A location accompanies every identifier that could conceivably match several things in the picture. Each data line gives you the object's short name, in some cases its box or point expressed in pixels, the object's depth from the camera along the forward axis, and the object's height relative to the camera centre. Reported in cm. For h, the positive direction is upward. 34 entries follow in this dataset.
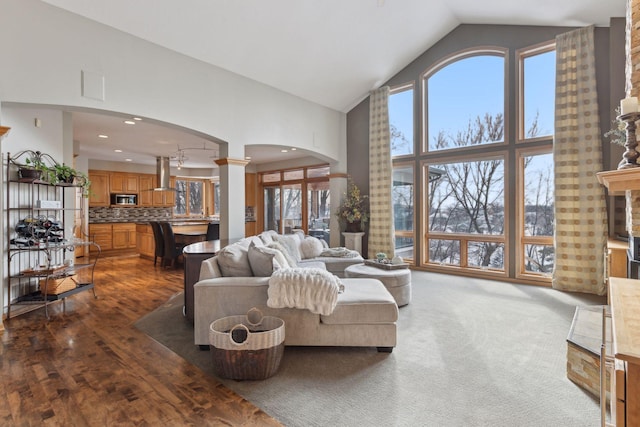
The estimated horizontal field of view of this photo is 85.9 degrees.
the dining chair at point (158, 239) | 679 -46
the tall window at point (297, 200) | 853 +38
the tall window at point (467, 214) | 558 -1
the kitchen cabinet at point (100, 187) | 884 +76
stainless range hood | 878 +110
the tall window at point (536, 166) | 507 +71
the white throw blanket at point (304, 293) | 263 -60
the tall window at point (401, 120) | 654 +183
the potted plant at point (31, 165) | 378 +60
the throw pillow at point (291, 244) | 468 -42
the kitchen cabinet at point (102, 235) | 856 -47
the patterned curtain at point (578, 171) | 452 +55
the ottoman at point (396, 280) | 390 -75
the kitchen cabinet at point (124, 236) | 888 -53
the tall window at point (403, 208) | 652 +11
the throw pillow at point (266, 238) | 432 -30
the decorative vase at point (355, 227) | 688 -26
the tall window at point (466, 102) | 555 +189
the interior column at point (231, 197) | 498 +27
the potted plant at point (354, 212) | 675 +5
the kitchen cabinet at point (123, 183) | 925 +92
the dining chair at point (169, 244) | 650 -54
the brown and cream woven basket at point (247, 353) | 224 -92
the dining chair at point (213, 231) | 671 -31
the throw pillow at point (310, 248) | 519 -51
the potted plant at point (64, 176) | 414 +50
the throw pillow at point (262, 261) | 293 -40
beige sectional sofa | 271 -79
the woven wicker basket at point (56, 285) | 399 -81
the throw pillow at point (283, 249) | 376 -41
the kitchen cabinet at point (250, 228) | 1023 -39
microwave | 923 +46
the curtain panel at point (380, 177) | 653 +72
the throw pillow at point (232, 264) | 298 -42
